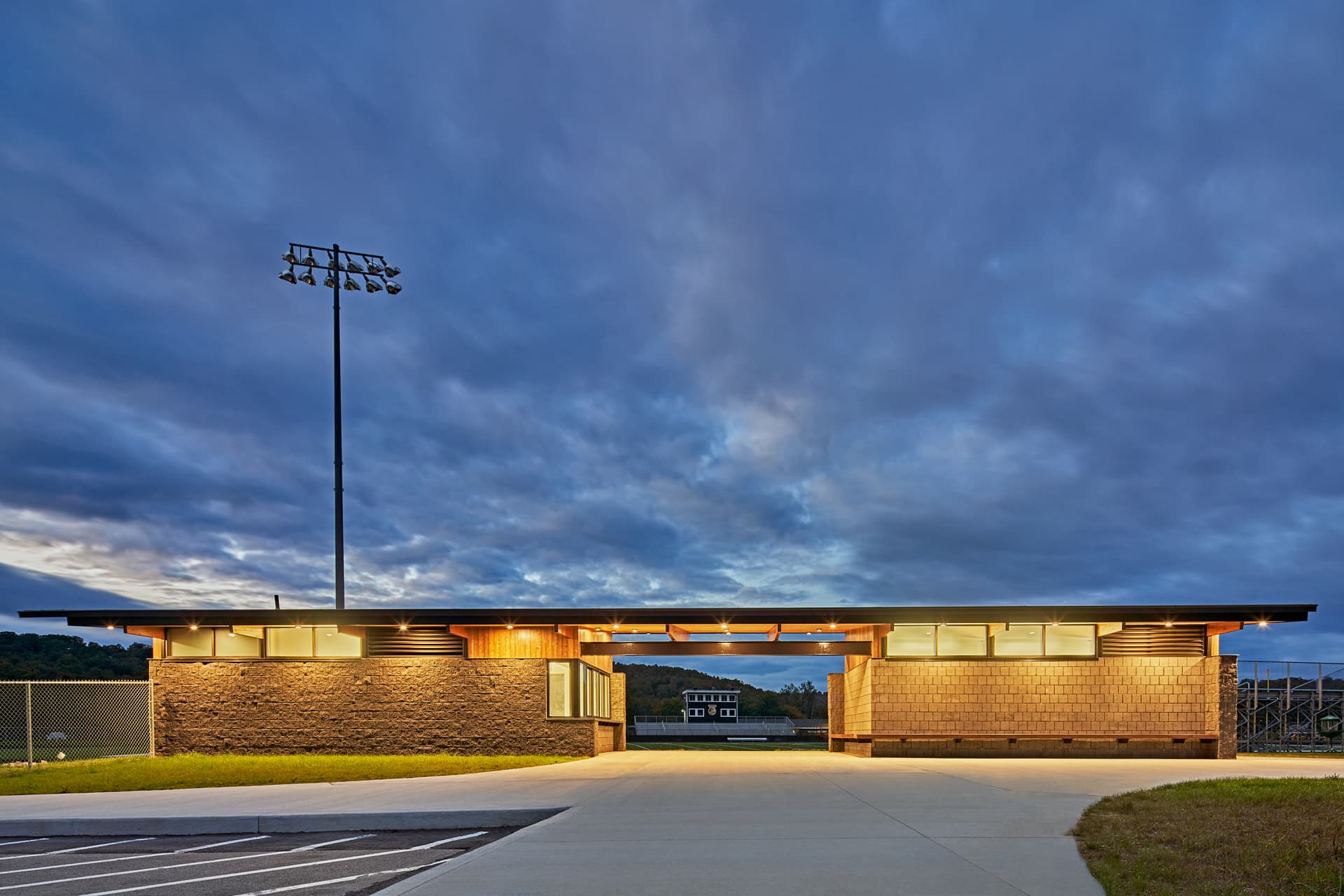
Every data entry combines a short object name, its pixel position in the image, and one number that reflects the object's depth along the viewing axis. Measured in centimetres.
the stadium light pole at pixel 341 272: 2797
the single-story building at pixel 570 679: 2075
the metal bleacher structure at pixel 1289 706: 2438
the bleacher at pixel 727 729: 4044
